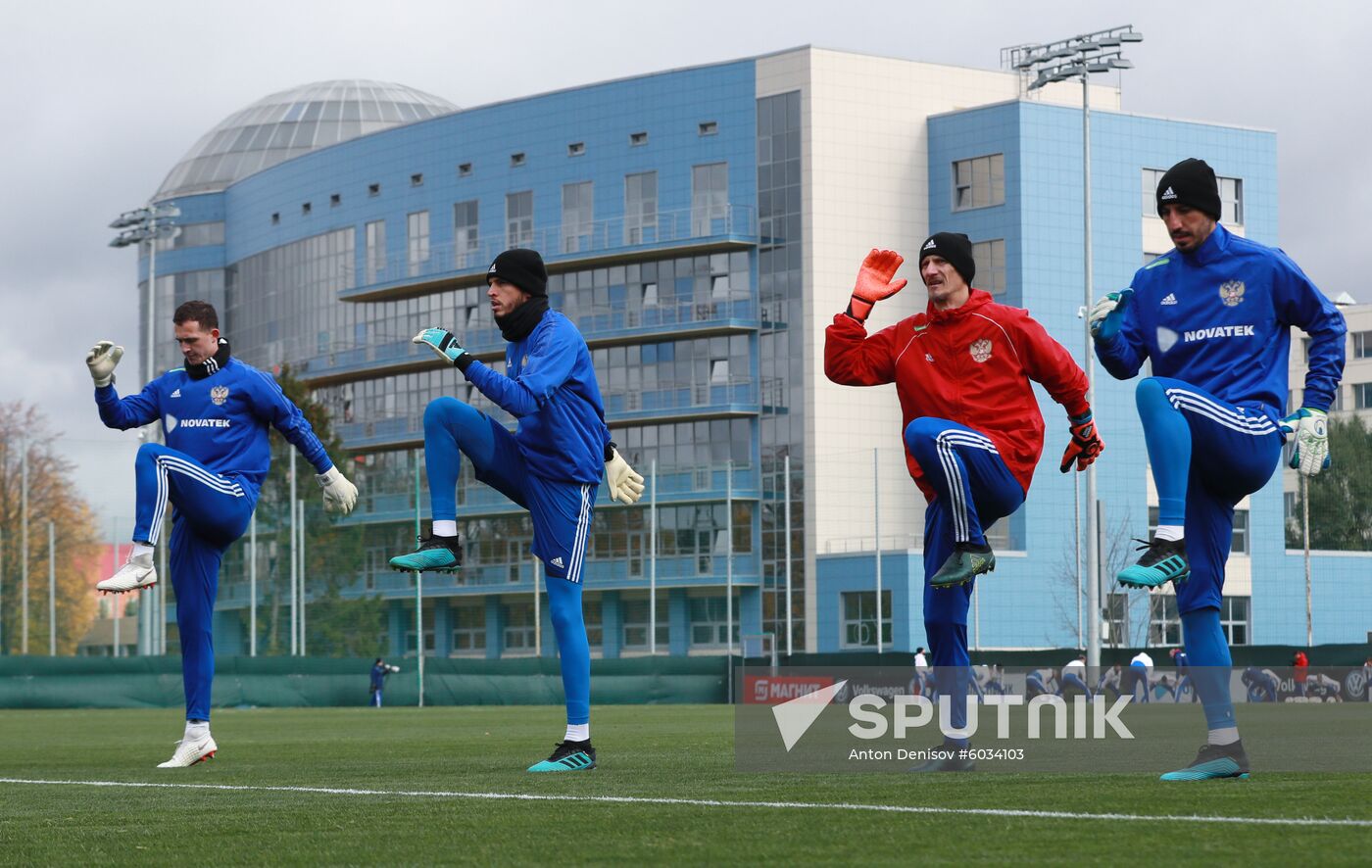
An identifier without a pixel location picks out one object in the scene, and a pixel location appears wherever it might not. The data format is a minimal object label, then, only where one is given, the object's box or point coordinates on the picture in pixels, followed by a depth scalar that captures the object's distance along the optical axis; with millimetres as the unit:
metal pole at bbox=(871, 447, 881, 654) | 59031
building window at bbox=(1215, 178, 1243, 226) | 72938
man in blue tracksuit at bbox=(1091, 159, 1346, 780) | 7602
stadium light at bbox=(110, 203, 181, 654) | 62688
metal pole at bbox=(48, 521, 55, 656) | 56781
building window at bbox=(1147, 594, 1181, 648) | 65062
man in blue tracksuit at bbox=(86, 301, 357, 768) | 11242
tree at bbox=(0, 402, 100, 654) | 56469
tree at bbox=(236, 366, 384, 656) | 55750
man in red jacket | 8359
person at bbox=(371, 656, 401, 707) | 47875
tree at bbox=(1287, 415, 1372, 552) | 68188
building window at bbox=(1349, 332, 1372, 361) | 105812
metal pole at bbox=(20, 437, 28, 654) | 56406
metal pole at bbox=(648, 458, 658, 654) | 64419
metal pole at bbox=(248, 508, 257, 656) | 55625
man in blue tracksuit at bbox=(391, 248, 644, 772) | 9273
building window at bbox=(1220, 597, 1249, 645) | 70312
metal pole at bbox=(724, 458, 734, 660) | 64562
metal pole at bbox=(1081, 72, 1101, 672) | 50688
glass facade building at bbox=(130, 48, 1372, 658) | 68750
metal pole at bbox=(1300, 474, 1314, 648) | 67812
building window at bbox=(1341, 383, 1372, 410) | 106688
